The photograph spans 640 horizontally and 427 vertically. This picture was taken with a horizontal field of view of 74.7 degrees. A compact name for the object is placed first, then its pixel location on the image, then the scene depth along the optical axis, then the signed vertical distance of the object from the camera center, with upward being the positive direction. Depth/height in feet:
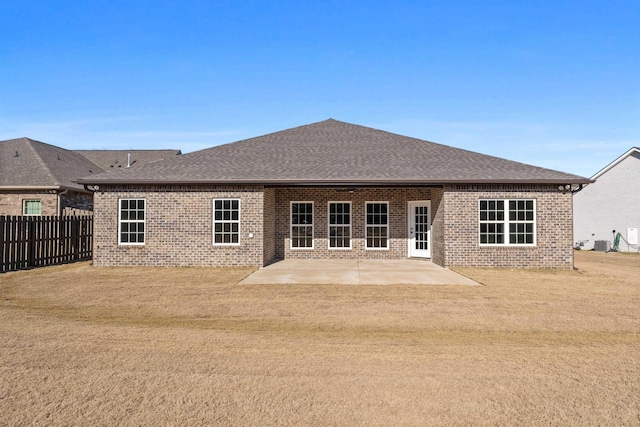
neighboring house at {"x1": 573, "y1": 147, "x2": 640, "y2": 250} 87.25 +3.32
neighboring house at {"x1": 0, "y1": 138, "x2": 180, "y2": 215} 67.05 +6.28
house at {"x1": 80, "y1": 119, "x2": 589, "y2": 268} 48.78 +1.24
